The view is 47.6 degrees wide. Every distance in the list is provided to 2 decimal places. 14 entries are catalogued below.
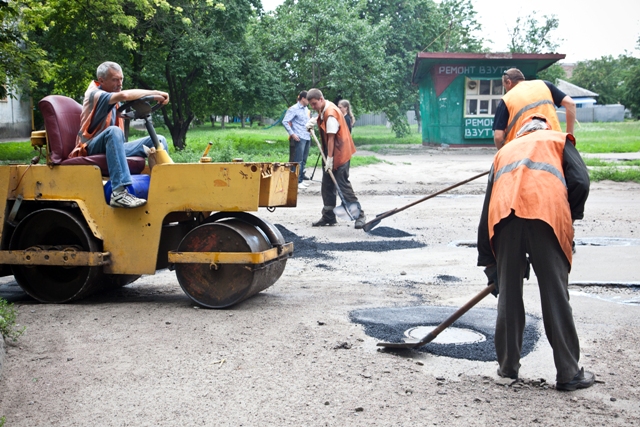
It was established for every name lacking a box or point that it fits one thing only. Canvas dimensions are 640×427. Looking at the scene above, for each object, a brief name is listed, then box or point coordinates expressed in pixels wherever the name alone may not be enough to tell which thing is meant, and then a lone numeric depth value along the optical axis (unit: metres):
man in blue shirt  16.09
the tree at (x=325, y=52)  27.84
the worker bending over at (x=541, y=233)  4.11
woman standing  16.28
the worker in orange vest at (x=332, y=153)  10.96
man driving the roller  5.99
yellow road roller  5.87
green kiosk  28.70
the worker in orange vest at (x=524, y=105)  7.23
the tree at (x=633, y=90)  54.47
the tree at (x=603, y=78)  83.06
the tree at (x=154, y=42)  20.53
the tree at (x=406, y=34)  37.38
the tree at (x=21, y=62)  16.95
